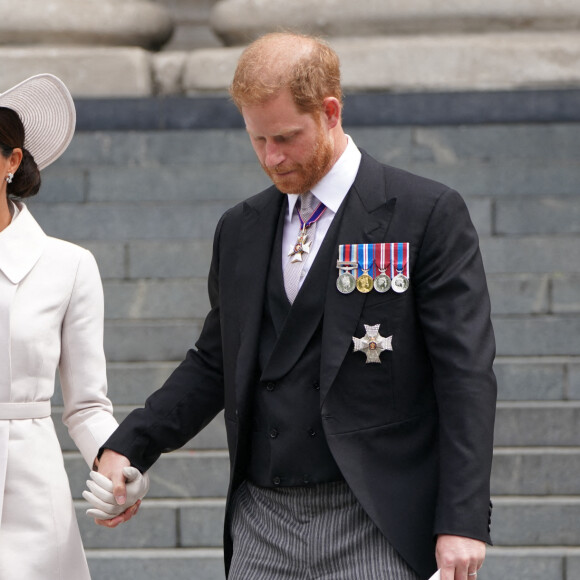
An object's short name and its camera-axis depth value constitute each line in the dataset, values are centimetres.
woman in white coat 676
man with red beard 597
